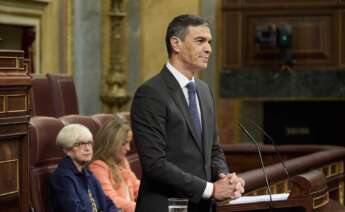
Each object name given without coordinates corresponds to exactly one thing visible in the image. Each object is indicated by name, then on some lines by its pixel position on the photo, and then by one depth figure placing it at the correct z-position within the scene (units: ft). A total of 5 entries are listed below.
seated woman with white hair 26.00
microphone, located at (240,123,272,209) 18.66
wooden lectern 21.26
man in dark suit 17.48
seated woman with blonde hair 28.84
